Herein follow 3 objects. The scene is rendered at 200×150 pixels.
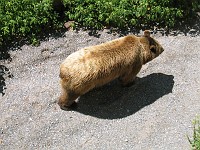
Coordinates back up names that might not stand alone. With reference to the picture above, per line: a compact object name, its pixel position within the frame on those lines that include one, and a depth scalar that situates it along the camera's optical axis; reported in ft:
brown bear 24.68
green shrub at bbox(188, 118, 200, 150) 23.56
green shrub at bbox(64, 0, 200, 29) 30.96
